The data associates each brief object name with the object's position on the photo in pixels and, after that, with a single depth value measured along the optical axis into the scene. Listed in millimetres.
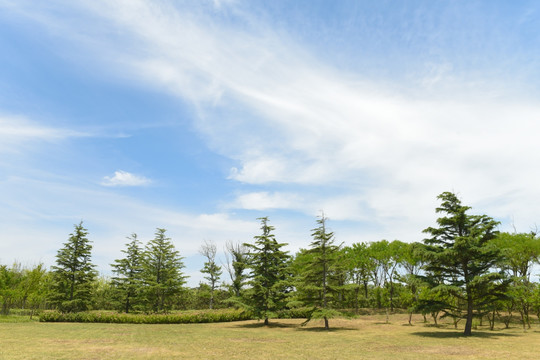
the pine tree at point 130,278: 44781
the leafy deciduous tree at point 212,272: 59938
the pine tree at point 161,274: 43844
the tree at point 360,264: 54125
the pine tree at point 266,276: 32375
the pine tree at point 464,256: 23578
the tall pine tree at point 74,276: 42312
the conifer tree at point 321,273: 29781
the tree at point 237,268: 54850
